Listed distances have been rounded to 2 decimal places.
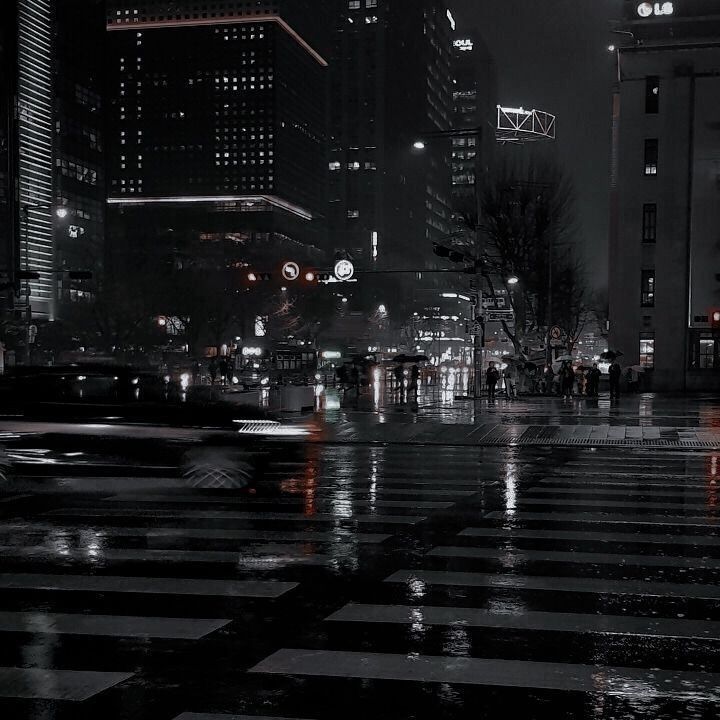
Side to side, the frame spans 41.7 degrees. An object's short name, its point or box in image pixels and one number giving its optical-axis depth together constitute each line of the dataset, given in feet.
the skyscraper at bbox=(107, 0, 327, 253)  485.97
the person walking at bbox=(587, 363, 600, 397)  151.53
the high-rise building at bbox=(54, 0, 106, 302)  428.97
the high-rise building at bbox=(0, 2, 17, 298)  275.10
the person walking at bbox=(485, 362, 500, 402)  147.84
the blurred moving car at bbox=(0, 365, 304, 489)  50.39
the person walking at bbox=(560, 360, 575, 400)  160.35
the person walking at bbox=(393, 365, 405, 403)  150.82
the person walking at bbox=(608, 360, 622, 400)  140.05
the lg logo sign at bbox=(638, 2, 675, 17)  184.85
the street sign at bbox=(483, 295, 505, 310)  115.96
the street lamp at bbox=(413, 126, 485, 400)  118.52
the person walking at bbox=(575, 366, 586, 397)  174.56
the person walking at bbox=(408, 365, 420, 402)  131.44
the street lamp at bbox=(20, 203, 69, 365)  130.72
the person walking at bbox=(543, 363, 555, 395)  172.24
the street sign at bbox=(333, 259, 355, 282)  132.98
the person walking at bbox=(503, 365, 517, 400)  147.02
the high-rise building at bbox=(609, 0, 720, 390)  181.47
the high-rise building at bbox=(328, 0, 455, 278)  585.63
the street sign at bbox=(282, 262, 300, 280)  135.44
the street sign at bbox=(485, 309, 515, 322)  116.78
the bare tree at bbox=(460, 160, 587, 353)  175.83
